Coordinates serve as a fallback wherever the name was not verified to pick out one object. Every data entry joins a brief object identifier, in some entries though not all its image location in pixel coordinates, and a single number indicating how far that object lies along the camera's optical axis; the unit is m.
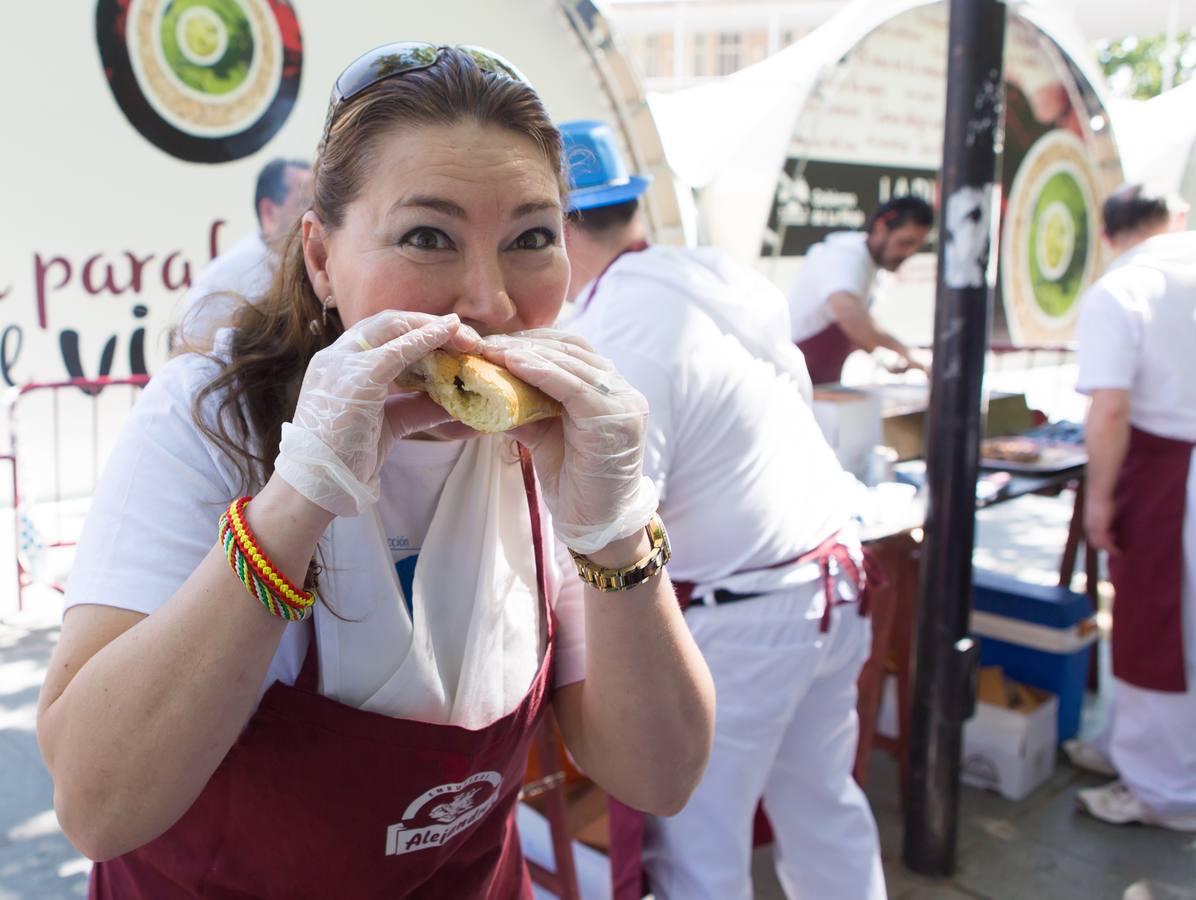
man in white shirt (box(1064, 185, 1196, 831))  3.79
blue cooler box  4.13
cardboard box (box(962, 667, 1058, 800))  3.96
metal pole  3.03
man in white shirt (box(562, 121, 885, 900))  2.40
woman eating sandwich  1.05
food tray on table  4.44
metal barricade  6.05
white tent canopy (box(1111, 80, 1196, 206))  15.63
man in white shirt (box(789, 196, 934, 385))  6.39
